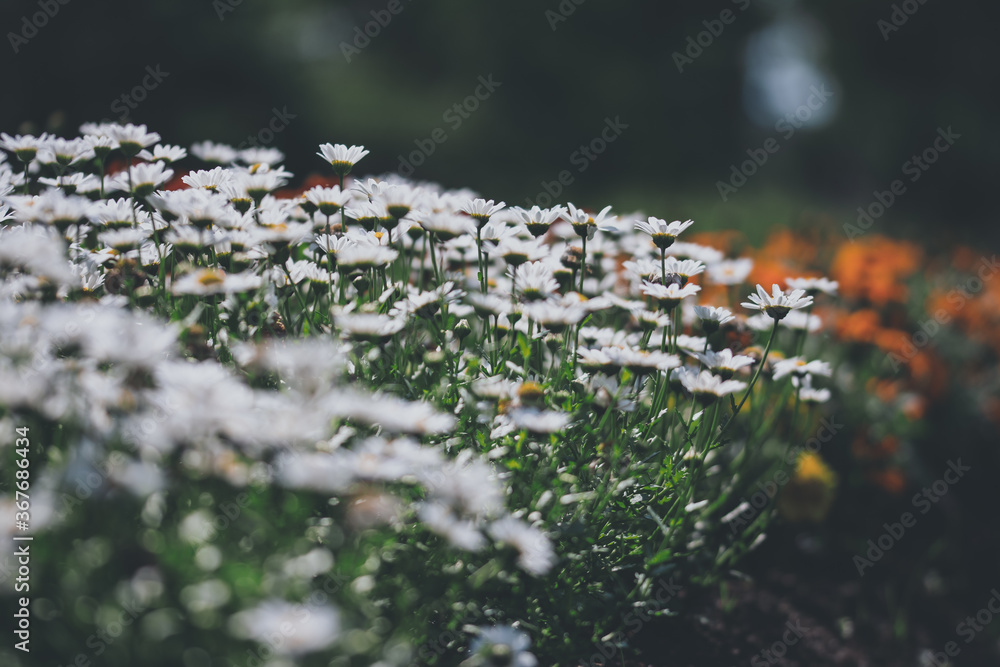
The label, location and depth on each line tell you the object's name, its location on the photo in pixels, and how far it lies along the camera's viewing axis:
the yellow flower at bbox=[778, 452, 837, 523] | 3.27
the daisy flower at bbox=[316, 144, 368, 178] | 2.19
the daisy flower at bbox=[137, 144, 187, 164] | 2.32
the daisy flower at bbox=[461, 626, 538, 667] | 1.40
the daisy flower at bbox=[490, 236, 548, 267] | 2.12
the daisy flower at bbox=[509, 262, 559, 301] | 2.04
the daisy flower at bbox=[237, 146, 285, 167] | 2.60
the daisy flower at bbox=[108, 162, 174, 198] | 2.14
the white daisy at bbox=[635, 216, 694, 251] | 2.22
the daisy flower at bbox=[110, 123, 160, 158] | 2.14
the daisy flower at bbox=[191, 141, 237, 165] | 2.59
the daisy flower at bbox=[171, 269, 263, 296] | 1.63
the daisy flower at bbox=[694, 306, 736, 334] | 2.12
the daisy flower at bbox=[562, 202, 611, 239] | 2.19
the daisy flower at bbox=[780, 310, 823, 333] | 2.58
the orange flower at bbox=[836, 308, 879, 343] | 4.04
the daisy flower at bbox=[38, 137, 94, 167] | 2.20
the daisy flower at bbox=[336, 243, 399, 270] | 1.86
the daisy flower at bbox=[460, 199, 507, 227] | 2.18
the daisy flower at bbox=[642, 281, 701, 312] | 2.02
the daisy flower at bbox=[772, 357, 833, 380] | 2.38
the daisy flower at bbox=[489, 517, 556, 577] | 1.39
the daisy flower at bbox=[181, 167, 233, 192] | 2.20
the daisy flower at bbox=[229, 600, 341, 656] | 1.08
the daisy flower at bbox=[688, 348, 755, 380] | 2.01
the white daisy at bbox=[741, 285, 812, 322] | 2.07
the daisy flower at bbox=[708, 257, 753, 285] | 2.75
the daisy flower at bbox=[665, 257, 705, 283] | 2.28
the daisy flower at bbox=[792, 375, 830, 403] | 2.51
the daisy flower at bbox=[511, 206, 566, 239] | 2.18
